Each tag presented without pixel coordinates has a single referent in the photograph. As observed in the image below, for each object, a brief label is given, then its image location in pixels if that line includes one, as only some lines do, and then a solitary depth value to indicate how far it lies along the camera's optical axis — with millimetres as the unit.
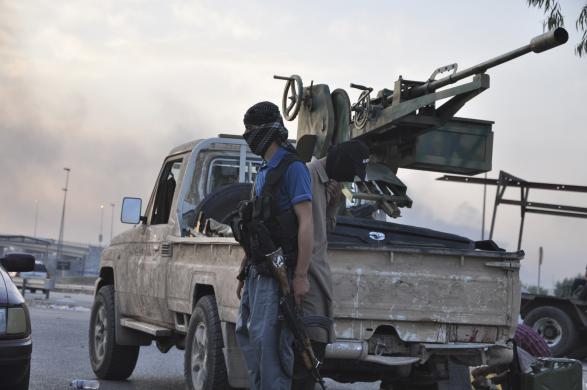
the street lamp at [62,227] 112625
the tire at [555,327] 16141
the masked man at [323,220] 5281
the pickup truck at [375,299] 6727
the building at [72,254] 121531
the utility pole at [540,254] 33406
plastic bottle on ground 9047
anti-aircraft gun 9938
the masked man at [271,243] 5160
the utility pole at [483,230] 31562
